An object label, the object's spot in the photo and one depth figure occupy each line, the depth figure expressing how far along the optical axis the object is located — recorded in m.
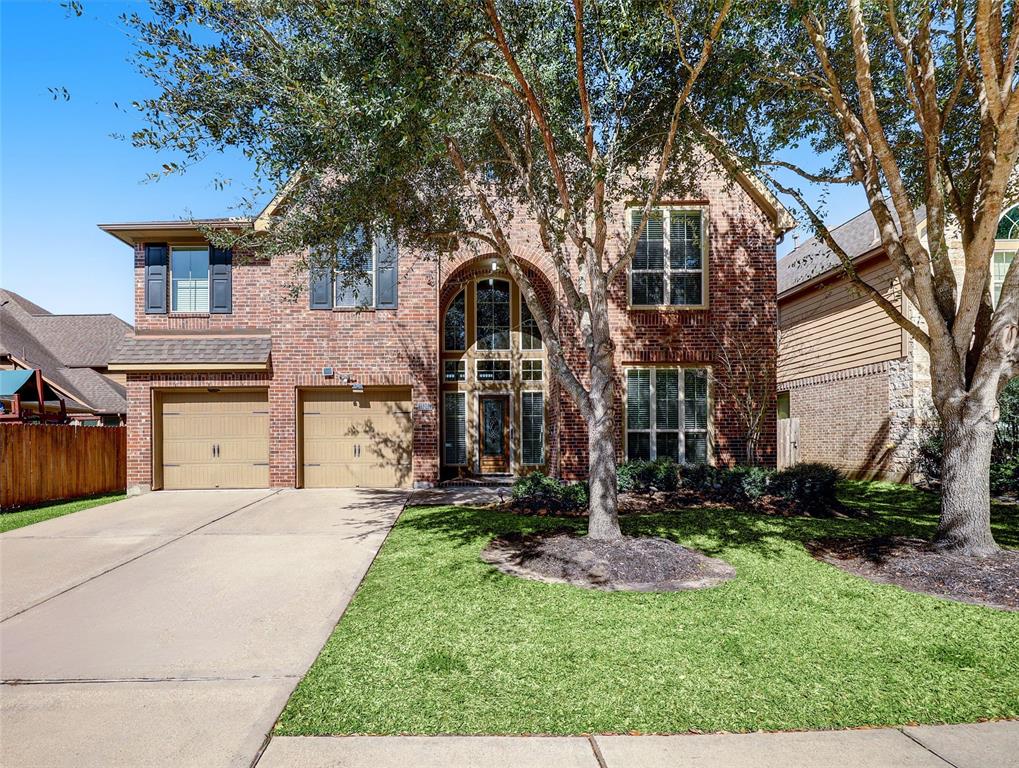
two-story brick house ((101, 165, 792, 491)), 11.95
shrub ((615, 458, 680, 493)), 10.63
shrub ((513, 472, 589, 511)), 9.44
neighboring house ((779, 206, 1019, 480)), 12.78
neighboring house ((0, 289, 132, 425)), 19.75
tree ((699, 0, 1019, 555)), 5.93
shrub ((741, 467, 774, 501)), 10.12
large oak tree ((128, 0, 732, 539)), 5.71
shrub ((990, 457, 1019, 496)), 10.75
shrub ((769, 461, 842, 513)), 9.51
